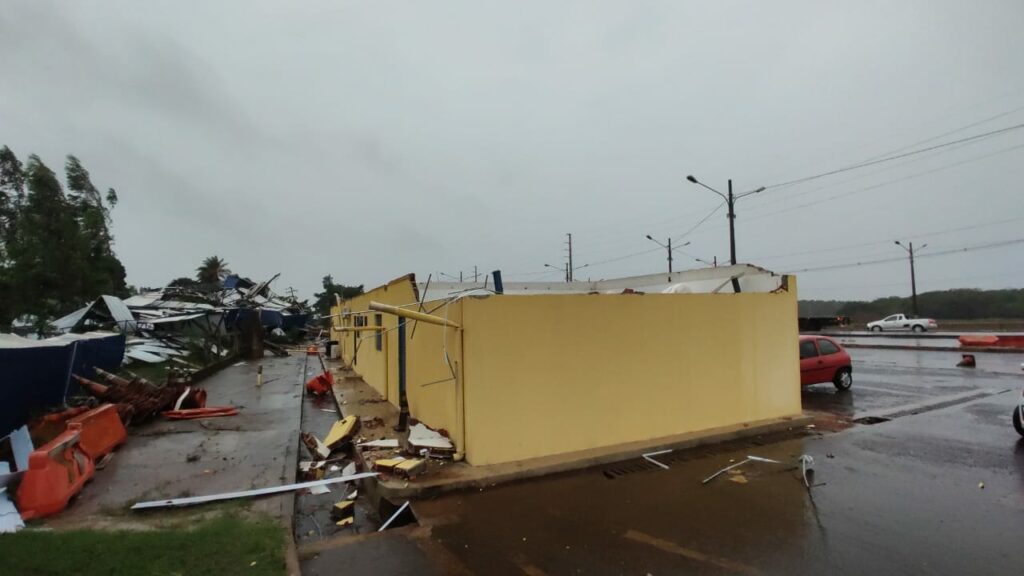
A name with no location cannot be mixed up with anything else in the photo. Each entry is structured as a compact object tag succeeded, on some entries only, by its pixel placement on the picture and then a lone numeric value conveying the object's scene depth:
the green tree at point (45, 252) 24.06
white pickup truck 37.53
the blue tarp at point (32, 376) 6.83
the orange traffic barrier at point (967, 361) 16.24
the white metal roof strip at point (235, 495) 5.27
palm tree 67.31
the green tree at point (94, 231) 28.70
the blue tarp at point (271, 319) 27.66
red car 12.27
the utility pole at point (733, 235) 20.92
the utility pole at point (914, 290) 43.25
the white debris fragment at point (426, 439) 6.55
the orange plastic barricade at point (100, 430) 6.84
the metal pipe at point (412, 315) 6.14
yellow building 6.28
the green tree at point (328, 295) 61.92
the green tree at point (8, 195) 25.55
